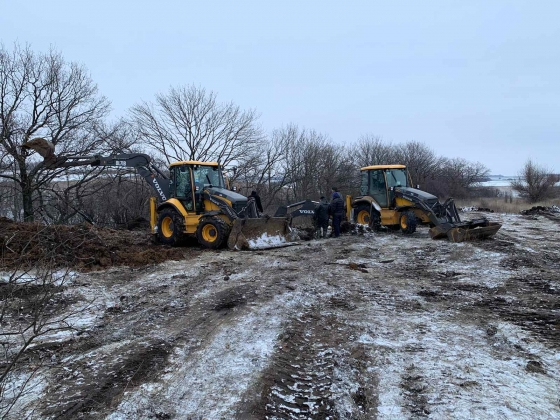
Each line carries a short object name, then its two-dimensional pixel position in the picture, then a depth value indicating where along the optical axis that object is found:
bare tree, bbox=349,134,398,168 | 46.34
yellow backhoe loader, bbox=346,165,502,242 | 12.33
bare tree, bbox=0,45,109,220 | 17.50
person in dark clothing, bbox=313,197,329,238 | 14.25
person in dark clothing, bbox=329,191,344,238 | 14.12
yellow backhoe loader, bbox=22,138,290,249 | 11.63
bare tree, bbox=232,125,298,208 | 31.39
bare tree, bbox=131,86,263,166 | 29.86
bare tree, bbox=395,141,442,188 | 47.88
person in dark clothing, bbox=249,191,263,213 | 14.08
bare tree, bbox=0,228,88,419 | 3.19
